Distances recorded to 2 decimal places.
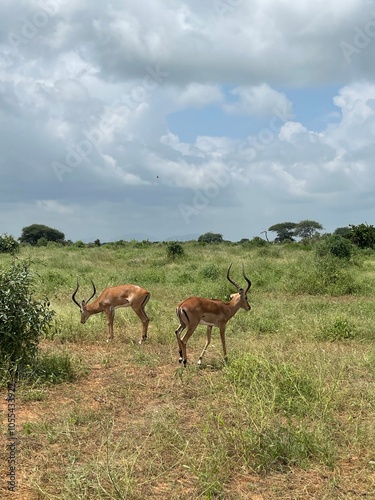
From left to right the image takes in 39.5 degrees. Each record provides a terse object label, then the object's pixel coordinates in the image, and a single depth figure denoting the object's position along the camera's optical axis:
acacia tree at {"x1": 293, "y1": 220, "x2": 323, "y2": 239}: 52.44
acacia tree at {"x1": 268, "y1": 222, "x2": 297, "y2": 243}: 54.50
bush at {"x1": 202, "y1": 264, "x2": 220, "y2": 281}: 15.92
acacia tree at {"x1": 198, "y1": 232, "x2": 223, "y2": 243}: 60.03
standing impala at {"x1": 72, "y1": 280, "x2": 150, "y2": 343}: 8.95
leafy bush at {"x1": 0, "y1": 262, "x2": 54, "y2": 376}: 6.04
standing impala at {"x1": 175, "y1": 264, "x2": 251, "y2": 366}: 6.84
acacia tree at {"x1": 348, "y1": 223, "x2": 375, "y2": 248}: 29.97
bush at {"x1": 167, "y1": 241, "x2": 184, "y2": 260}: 23.72
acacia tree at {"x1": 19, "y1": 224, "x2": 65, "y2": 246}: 53.06
